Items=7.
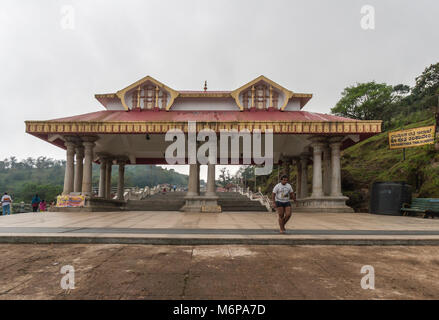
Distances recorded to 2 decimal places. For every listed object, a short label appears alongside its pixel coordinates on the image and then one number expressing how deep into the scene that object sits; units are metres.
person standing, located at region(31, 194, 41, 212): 19.17
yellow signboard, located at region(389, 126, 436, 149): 18.41
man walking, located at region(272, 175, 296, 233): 7.73
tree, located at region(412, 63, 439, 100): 48.06
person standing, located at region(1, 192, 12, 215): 16.23
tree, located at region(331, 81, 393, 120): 49.28
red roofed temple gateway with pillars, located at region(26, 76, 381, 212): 16.75
